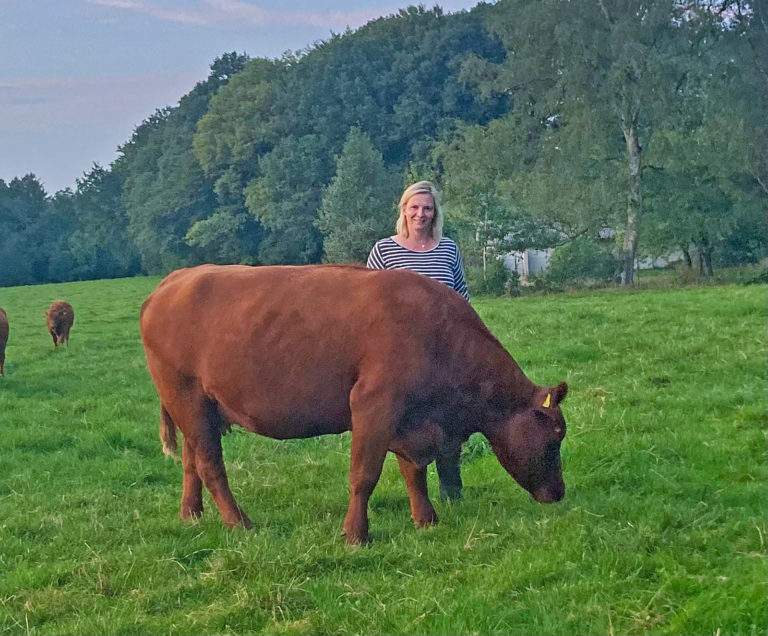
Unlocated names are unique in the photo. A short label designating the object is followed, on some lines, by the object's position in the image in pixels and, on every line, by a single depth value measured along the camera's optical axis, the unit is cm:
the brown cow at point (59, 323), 2047
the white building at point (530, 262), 4356
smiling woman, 683
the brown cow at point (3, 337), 1614
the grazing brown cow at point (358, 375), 579
